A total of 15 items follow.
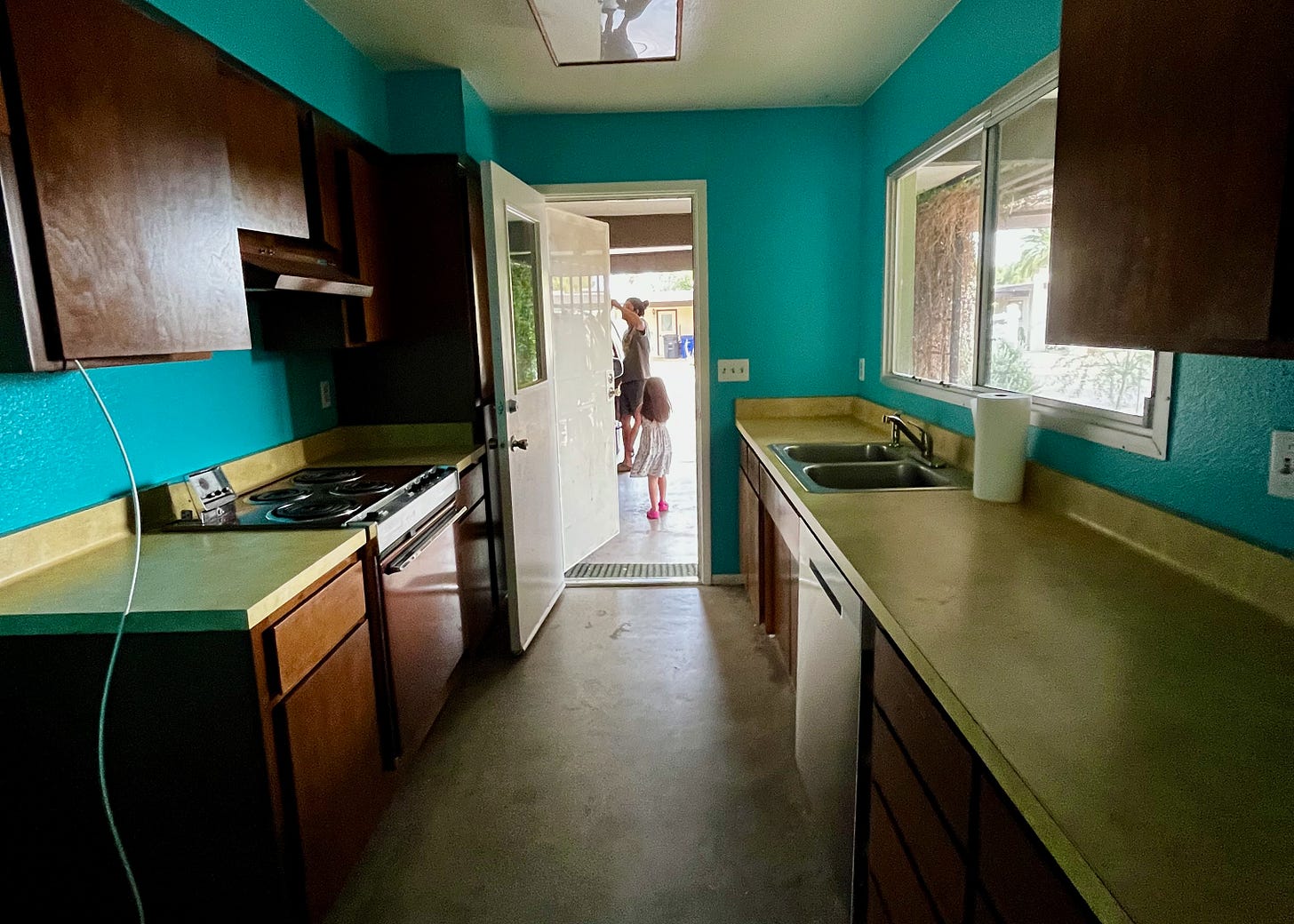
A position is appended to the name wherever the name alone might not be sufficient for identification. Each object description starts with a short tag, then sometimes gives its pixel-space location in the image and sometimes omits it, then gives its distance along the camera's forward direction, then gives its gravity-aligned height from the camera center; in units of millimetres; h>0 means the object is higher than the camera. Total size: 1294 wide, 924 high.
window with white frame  1615 +174
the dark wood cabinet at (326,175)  2221 +596
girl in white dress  5066 -721
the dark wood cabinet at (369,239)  2455 +426
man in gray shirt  5238 -99
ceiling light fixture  2105 +1026
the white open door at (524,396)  2648 -181
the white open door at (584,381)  3678 -174
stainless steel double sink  2244 -428
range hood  1812 +253
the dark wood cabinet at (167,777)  1315 -788
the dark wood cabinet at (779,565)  2266 -802
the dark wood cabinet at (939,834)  758 -642
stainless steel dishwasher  1433 -834
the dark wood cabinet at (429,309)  2820 +186
